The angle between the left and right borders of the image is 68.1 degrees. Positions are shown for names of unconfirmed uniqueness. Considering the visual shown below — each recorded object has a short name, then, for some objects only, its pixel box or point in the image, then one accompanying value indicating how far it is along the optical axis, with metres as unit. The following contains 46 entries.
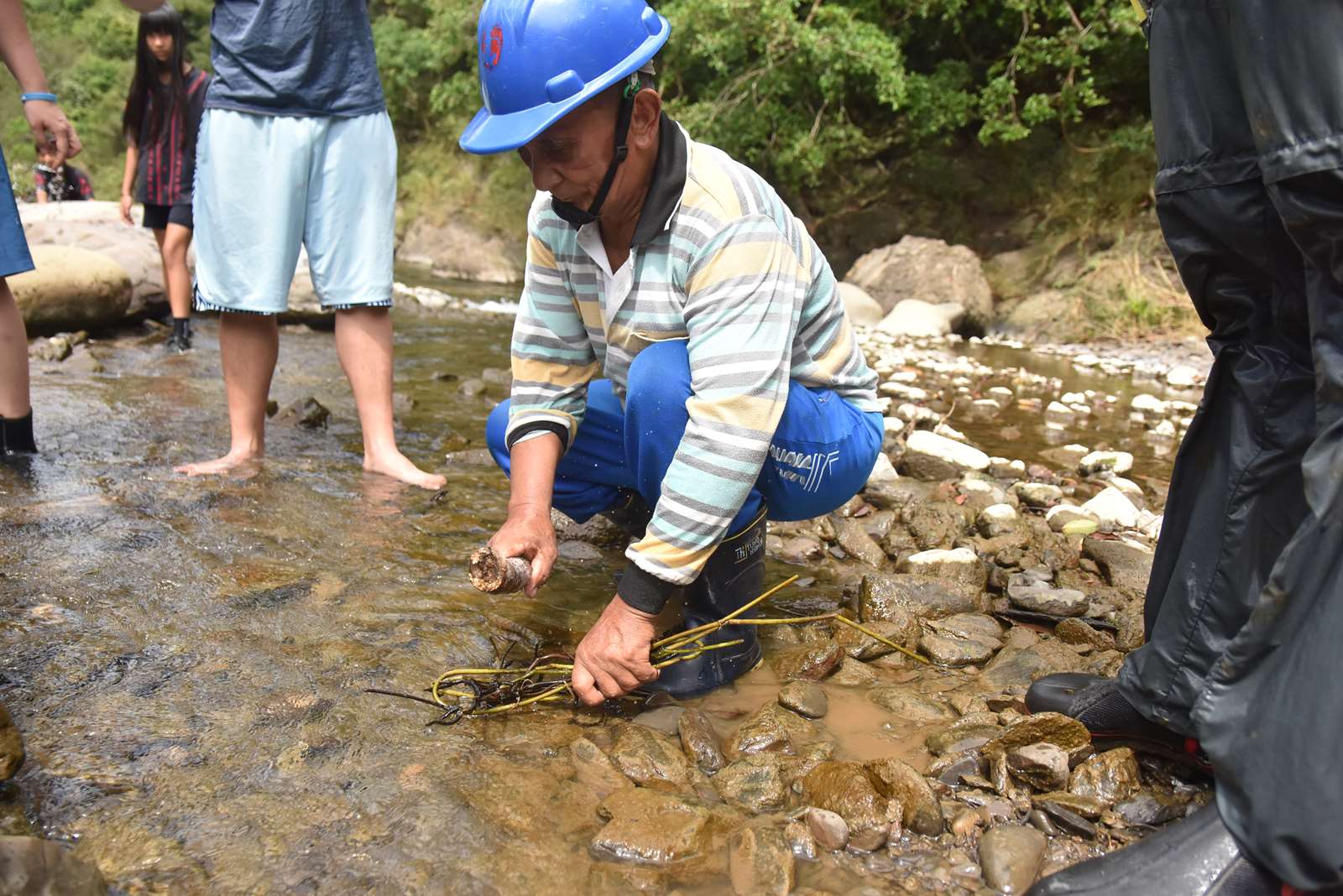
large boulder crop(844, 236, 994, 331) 10.32
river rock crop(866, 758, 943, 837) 1.55
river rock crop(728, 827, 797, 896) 1.41
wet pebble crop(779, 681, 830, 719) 1.96
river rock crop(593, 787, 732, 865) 1.48
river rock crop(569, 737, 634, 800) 1.66
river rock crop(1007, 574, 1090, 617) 2.50
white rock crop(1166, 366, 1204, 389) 7.00
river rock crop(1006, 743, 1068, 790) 1.64
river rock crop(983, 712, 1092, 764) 1.71
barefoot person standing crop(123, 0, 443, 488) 3.16
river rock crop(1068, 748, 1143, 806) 1.63
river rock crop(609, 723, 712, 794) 1.69
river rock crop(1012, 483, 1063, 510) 3.54
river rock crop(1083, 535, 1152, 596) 2.69
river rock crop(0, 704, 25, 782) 1.46
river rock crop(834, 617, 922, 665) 2.26
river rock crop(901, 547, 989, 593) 2.70
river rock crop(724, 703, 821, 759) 1.81
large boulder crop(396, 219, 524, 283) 16.14
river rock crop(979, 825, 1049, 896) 1.42
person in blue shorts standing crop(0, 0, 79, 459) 2.94
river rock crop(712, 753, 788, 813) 1.64
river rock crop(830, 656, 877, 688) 2.12
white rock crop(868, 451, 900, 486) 3.62
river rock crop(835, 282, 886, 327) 10.27
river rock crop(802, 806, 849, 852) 1.52
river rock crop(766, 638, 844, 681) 2.13
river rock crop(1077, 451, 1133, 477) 4.09
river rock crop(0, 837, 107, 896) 1.12
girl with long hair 5.60
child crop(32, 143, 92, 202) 13.85
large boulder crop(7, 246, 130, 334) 5.63
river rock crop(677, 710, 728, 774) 1.76
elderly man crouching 1.74
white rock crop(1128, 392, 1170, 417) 5.78
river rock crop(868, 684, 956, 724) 1.97
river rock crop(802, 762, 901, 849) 1.53
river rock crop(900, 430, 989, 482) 3.83
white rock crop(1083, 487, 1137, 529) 3.25
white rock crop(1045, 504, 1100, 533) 3.29
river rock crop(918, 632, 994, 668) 2.25
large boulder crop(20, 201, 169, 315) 6.71
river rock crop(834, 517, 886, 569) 2.97
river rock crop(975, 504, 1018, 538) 3.10
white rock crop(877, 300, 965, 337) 9.50
